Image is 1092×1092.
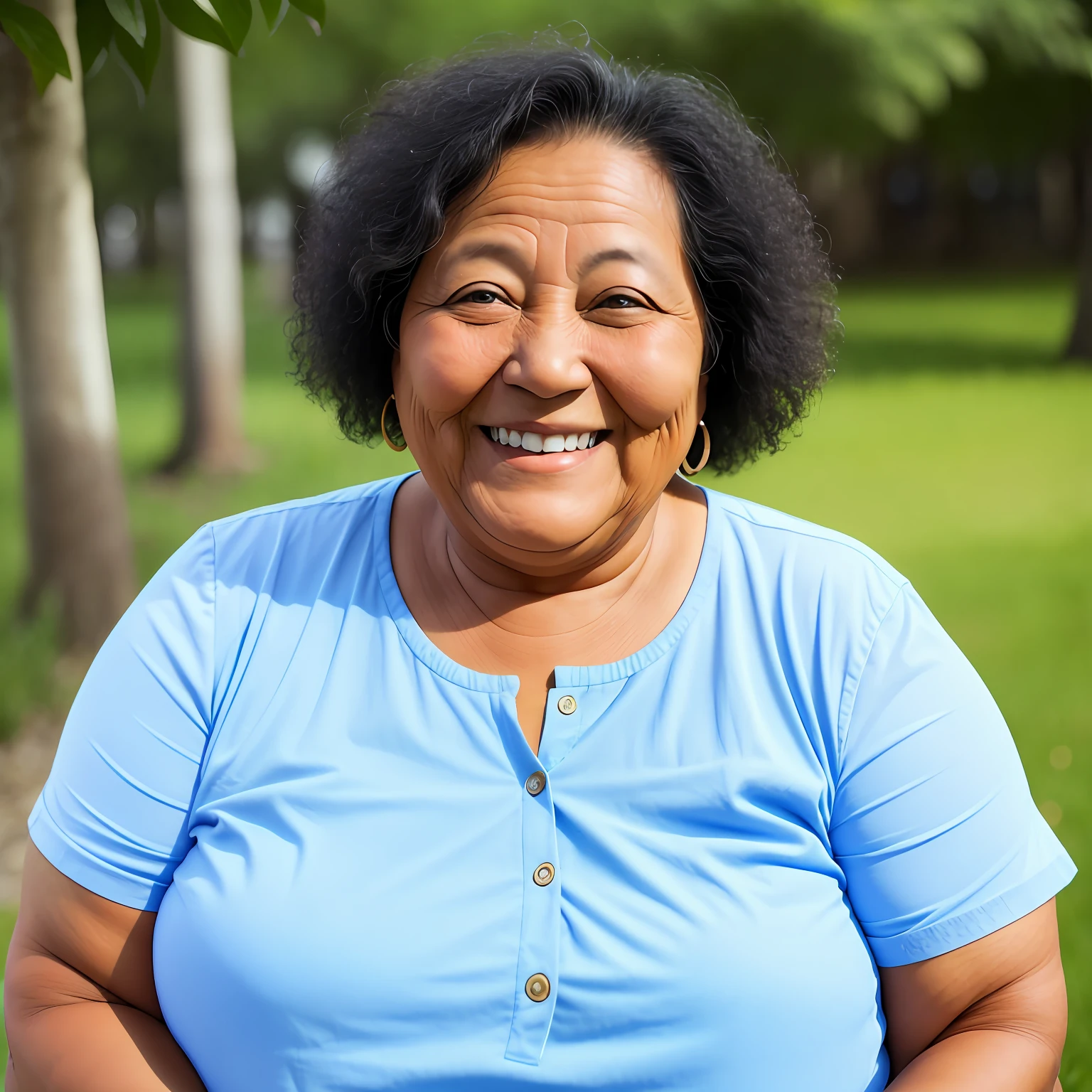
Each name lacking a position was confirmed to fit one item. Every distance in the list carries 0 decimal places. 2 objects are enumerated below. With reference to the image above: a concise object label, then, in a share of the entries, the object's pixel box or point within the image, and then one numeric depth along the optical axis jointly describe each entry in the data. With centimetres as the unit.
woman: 168
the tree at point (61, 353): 286
